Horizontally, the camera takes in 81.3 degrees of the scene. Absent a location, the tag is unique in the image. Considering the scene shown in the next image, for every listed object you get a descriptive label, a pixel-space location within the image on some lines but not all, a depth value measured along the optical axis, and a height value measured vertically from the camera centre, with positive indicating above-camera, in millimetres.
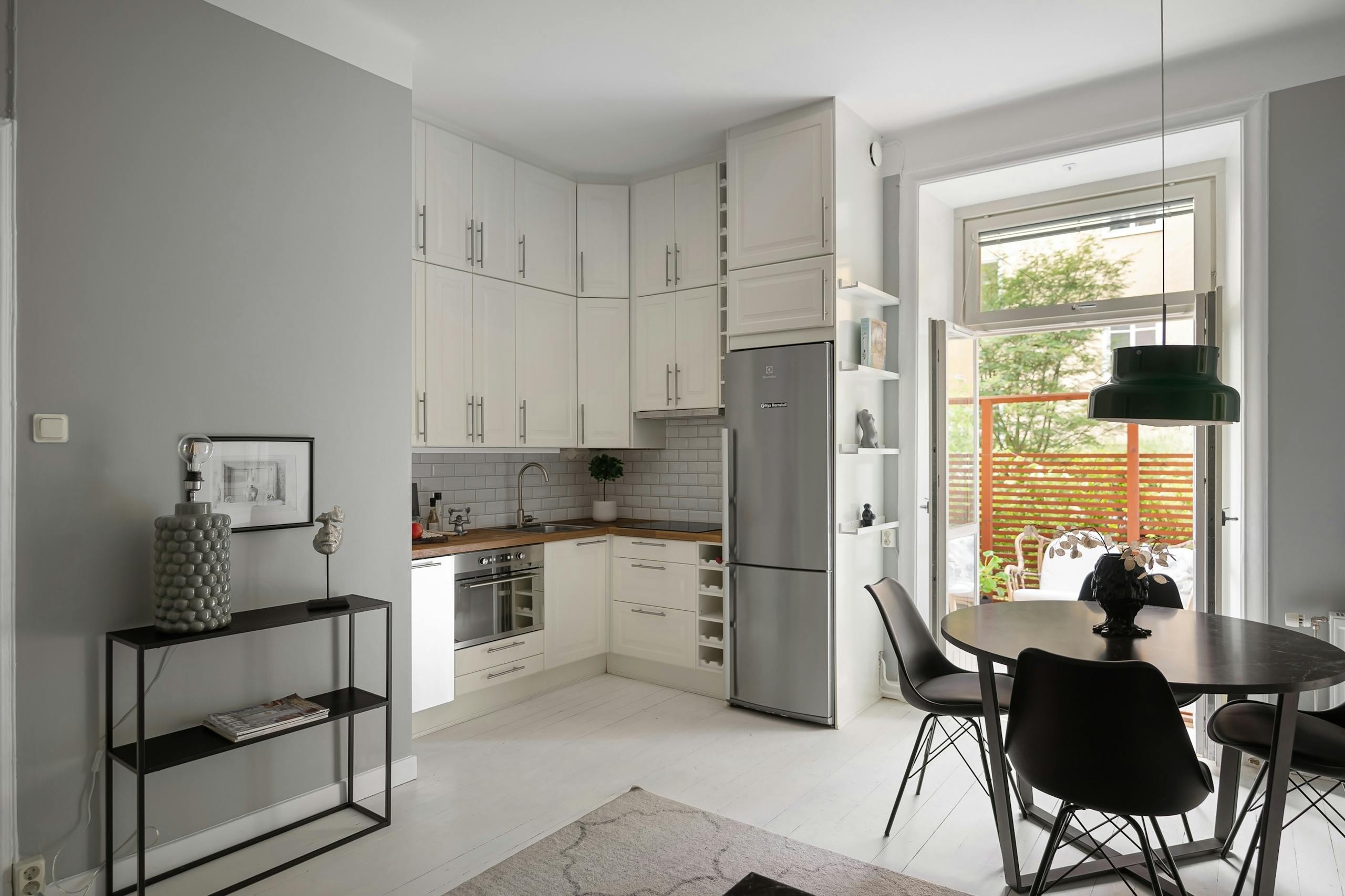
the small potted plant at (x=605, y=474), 5094 -137
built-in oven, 3861 -733
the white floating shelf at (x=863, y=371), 3846 +411
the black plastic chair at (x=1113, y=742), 1910 -722
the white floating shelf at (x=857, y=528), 3857 -380
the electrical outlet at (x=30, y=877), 2143 -1171
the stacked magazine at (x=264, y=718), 2428 -860
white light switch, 2199 +67
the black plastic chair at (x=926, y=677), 2664 -832
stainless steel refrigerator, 3797 -382
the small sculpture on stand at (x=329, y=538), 2736 -302
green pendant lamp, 2281 +188
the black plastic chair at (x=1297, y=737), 2195 -852
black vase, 2484 -460
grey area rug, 2398 -1333
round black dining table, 2049 -582
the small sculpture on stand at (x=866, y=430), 3980 +121
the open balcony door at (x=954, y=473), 4172 -108
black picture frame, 2586 -117
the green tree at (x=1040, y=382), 6508 +618
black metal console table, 2186 -887
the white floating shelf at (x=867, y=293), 3812 +805
